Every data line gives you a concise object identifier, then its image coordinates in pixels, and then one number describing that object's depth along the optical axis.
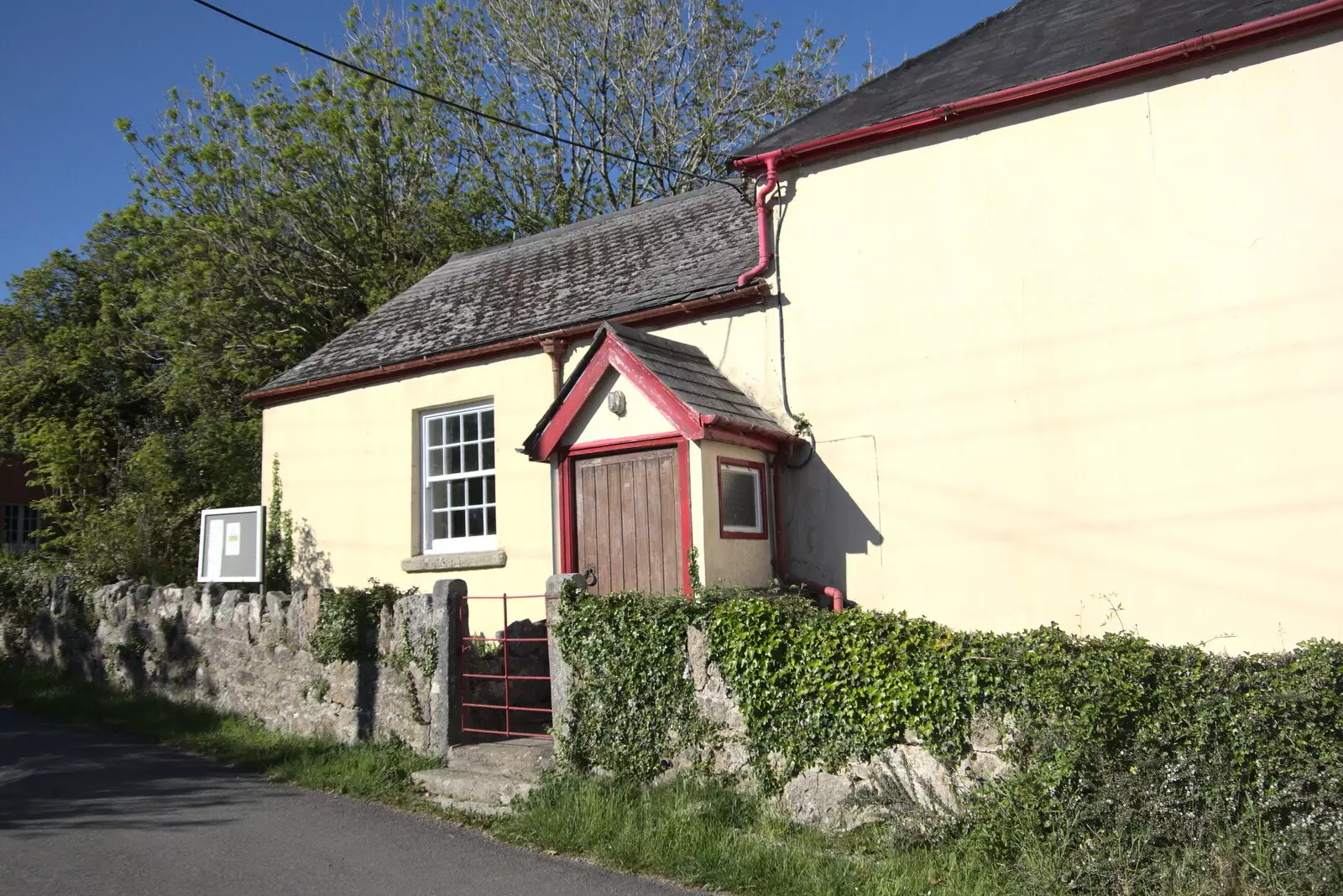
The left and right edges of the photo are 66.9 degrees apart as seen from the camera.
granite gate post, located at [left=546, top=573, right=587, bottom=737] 7.42
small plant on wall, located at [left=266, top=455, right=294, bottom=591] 14.62
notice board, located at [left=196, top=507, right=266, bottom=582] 10.84
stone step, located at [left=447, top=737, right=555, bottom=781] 7.44
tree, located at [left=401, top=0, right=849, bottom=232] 26.81
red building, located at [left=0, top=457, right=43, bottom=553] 31.33
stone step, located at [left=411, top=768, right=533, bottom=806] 7.18
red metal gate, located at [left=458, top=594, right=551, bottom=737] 8.38
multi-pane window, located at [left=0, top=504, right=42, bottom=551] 31.31
